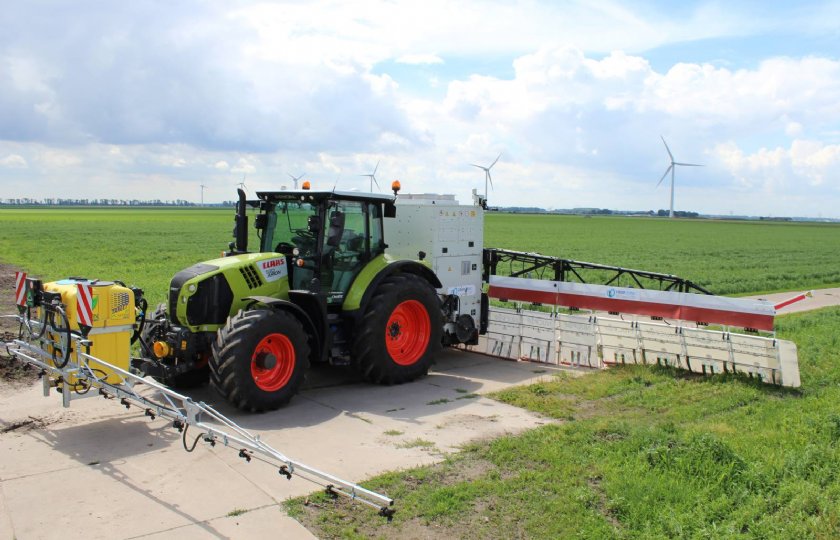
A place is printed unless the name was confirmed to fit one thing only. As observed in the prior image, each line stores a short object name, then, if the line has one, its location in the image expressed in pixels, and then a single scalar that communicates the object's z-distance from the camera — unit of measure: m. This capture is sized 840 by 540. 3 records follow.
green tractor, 8.03
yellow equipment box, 7.23
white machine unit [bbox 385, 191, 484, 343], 11.28
